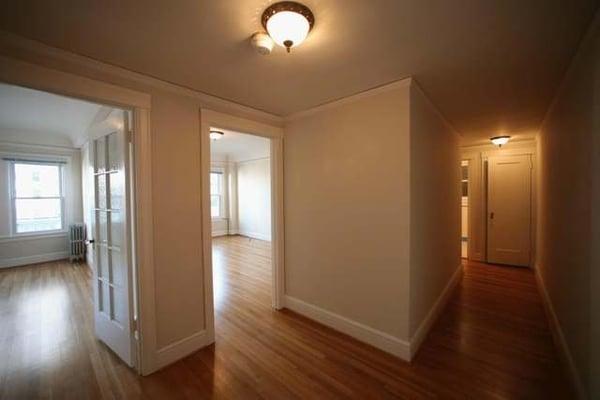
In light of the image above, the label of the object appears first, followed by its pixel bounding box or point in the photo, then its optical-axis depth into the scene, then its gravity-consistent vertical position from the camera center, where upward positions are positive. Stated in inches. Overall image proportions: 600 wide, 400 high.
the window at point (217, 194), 337.7 +3.5
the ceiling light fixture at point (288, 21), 48.6 +35.8
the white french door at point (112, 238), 80.2 -14.5
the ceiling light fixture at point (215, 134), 204.0 +54.0
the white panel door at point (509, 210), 186.1 -12.9
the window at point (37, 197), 196.4 +1.3
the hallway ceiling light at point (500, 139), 168.2 +37.7
